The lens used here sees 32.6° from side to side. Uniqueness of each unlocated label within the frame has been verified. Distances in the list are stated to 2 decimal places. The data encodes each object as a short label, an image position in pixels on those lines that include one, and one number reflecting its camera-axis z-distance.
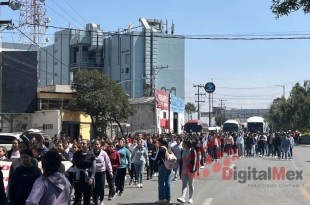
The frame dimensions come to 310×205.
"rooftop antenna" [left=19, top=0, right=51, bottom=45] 69.31
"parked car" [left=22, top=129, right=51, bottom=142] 28.06
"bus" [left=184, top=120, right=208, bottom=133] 63.62
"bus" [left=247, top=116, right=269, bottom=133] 63.82
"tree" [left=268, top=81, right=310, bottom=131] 79.75
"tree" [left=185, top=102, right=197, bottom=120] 116.19
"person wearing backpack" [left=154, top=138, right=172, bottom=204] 14.31
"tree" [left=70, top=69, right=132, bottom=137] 48.29
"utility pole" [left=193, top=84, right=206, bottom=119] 109.00
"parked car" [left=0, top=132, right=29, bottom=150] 26.77
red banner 61.16
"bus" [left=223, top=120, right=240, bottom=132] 67.55
